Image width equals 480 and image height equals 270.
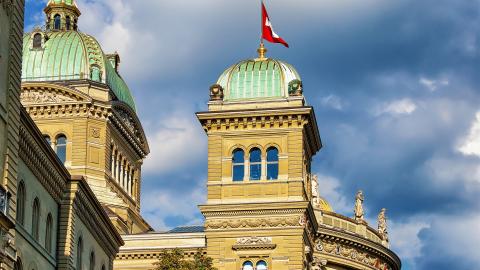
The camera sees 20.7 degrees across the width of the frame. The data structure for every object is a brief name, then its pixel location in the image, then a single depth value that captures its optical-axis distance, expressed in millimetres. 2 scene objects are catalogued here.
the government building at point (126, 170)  53688
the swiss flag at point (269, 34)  90312
